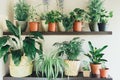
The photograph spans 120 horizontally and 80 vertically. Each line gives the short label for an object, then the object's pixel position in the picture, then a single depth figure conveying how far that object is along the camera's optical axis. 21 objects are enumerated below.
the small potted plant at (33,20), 2.38
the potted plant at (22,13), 2.36
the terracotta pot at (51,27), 2.36
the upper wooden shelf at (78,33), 2.32
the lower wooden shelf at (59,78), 2.26
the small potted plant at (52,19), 2.34
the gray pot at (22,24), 2.36
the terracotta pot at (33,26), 2.38
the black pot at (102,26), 2.31
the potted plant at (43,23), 2.38
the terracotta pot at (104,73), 2.24
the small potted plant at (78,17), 2.32
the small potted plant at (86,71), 2.29
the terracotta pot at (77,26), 2.34
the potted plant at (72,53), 2.29
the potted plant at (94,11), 2.29
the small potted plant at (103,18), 2.29
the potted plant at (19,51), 2.13
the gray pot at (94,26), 2.31
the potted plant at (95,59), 2.30
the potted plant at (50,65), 2.21
